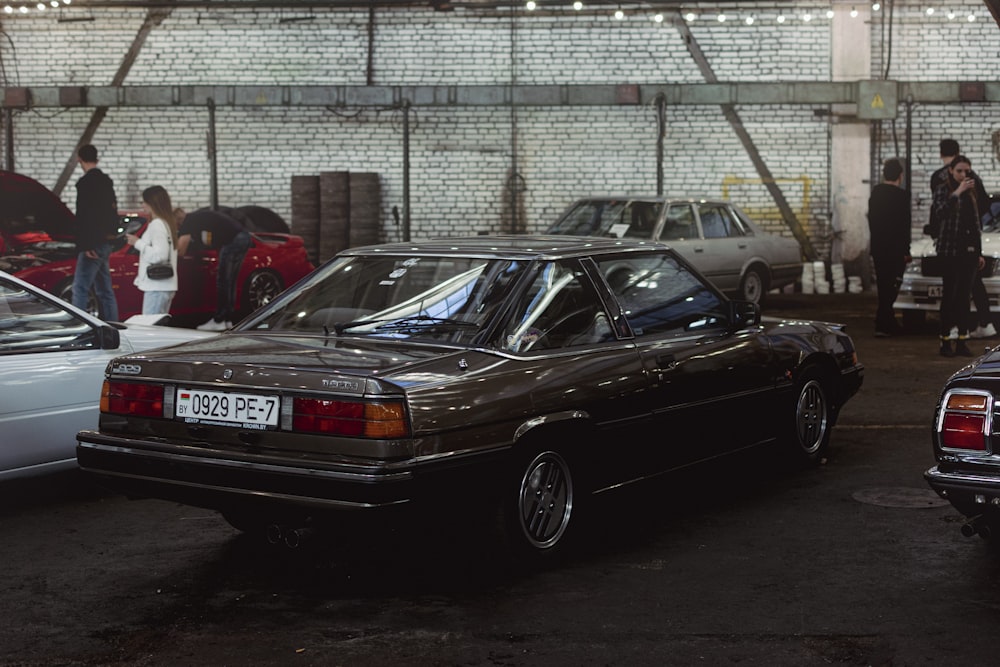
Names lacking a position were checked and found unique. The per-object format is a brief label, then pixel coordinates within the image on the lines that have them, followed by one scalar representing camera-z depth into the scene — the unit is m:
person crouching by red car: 14.59
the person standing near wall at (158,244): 11.51
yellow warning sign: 20.41
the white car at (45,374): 6.23
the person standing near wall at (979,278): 12.91
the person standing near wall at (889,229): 13.63
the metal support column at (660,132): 20.80
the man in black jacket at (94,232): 11.41
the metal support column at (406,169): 20.91
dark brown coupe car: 4.67
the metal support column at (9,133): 22.30
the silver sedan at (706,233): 15.39
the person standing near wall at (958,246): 11.92
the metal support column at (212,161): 21.02
